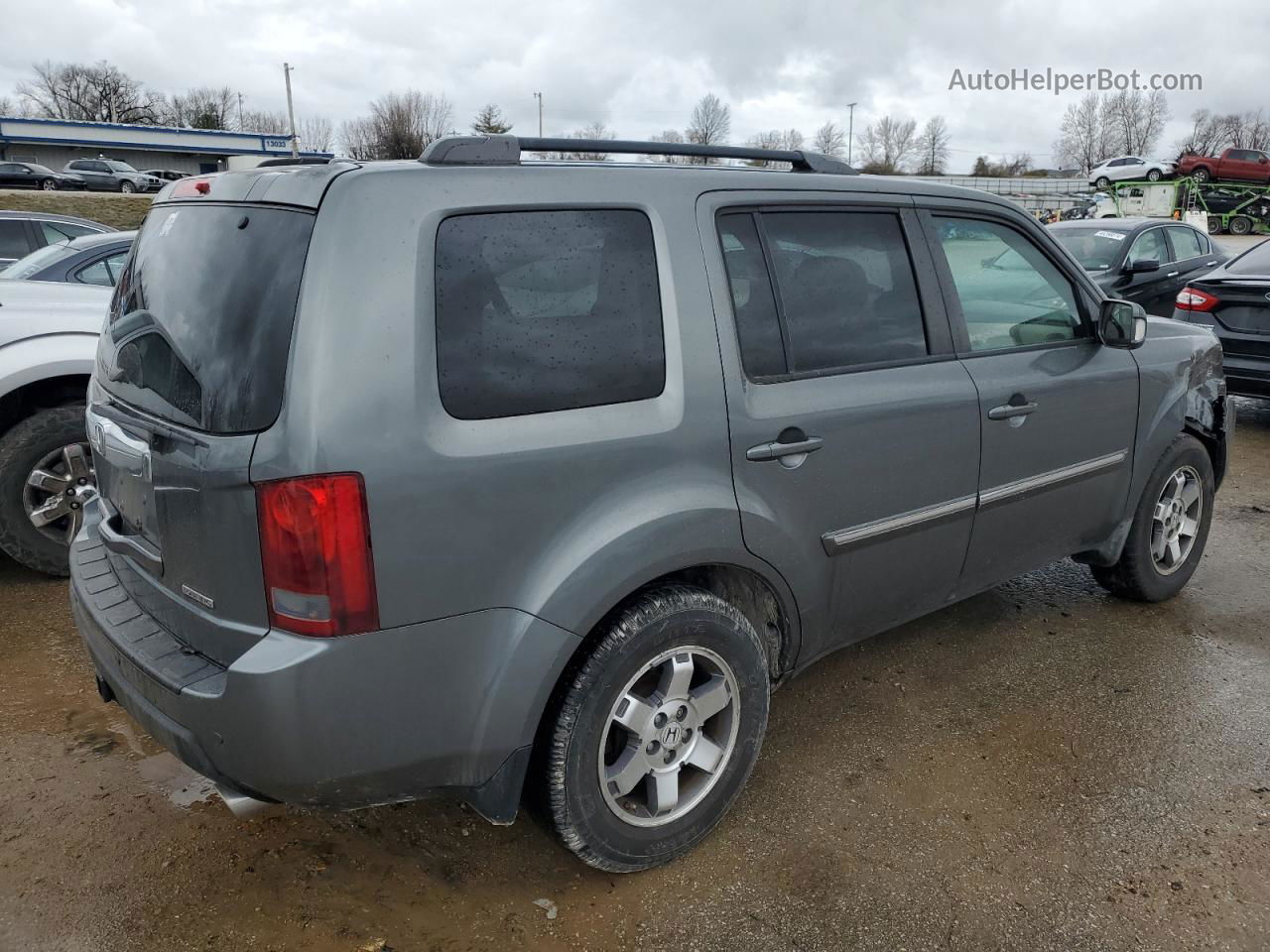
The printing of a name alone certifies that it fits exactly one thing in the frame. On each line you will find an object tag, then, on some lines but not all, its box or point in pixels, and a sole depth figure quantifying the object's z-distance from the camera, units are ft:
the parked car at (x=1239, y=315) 23.89
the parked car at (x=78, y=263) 18.76
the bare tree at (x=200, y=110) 287.89
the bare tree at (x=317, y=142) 275.59
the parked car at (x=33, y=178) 119.03
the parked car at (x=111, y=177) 135.44
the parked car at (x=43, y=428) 14.57
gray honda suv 6.61
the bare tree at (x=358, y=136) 223.92
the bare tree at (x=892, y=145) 281.21
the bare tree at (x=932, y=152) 282.36
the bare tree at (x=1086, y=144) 278.05
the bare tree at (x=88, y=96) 278.46
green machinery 98.78
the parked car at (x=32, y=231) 27.96
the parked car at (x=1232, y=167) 122.11
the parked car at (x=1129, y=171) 137.28
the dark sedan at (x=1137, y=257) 31.73
